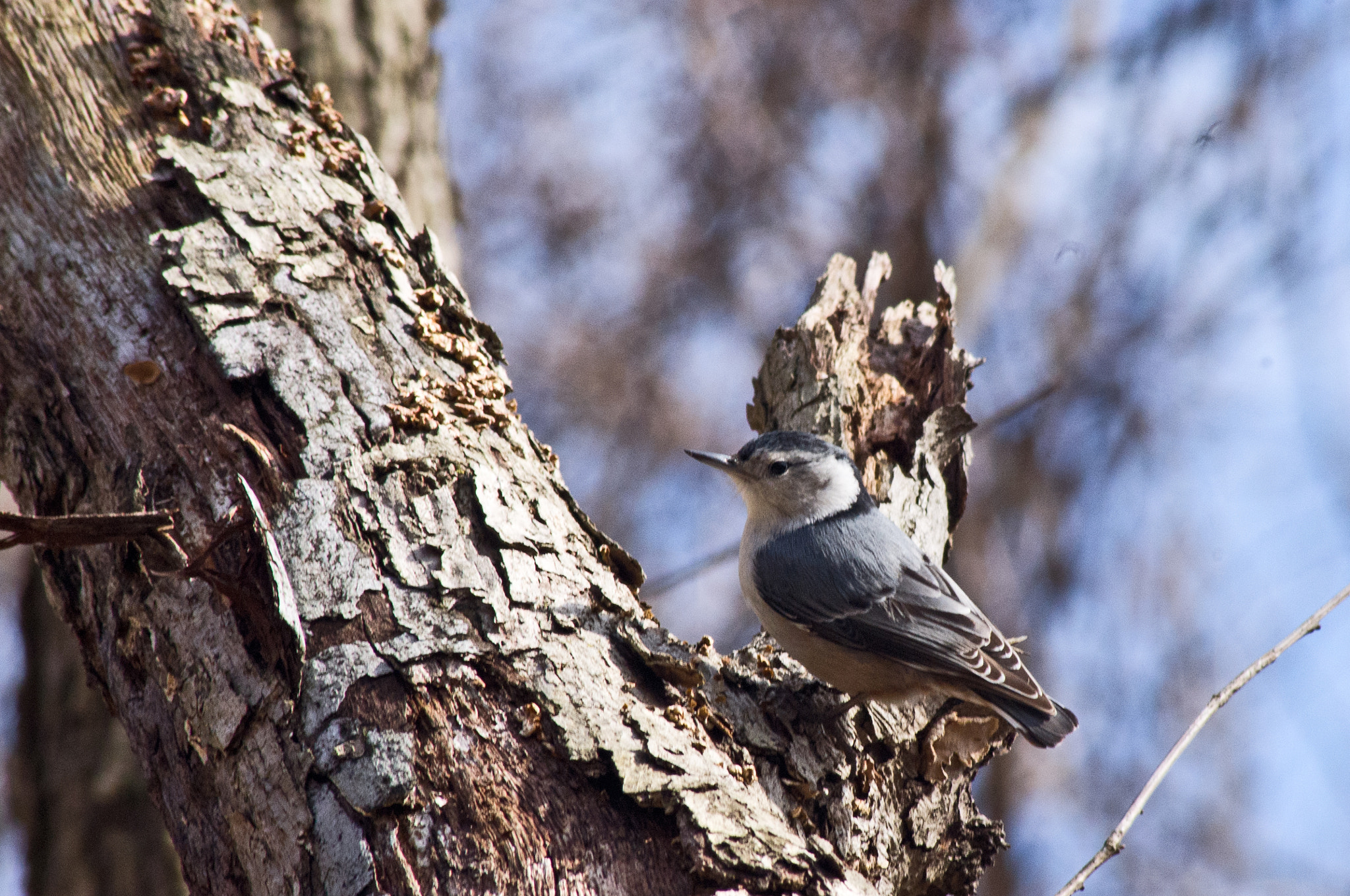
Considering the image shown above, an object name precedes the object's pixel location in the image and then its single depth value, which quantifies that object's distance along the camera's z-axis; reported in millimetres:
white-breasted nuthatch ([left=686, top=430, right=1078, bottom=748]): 5051
